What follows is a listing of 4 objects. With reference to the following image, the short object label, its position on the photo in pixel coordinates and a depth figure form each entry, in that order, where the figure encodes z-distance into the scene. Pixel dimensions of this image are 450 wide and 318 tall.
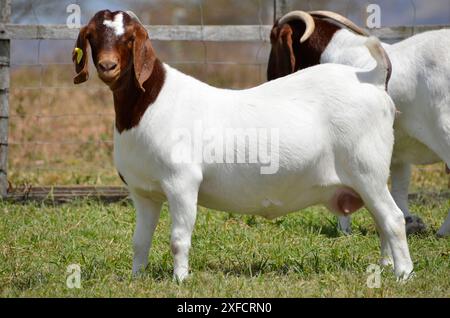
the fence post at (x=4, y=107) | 13.32
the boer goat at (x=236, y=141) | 7.80
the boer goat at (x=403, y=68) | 9.84
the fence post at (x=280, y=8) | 13.71
